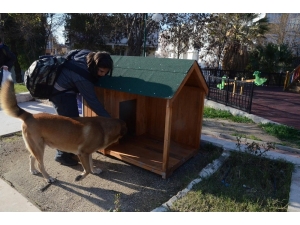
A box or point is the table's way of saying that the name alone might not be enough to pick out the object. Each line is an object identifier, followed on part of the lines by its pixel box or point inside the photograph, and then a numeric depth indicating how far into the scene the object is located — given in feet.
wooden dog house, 11.80
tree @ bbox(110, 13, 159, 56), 54.03
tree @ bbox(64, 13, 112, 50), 61.16
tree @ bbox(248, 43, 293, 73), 58.23
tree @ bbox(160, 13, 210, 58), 55.66
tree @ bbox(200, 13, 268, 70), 59.31
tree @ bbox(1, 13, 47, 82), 47.96
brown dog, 10.77
